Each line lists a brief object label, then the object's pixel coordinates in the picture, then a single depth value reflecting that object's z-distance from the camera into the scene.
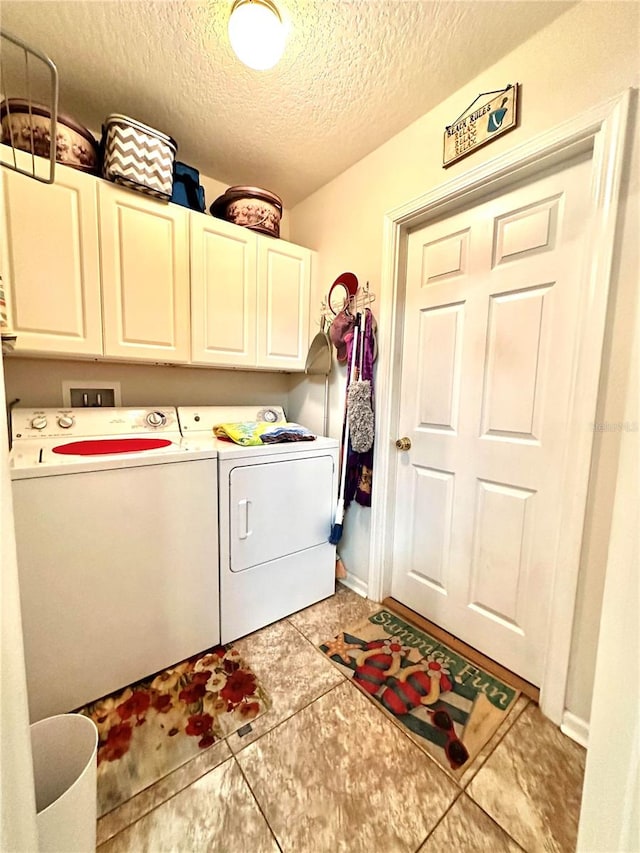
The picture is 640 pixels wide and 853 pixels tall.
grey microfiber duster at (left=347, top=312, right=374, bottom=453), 1.77
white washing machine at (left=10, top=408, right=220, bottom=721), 1.14
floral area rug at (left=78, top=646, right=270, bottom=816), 1.04
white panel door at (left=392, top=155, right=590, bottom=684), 1.25
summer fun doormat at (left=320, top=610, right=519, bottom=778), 1.16
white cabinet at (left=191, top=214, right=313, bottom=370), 1.73
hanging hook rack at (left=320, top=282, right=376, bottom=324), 1.83
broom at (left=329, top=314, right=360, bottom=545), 1.86
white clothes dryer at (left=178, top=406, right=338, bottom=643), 1.53
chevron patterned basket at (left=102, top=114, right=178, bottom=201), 1.38
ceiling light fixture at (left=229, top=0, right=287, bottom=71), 1.03
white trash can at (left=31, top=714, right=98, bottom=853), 0.90
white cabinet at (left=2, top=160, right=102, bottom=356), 1.28
